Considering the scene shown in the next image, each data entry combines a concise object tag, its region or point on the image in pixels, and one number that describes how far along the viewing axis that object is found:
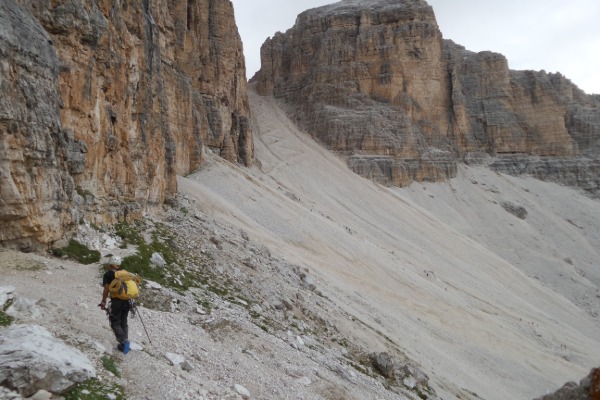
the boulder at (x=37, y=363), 5.75
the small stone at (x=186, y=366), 8.40
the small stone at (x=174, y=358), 8.36
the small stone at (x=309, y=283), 21.62
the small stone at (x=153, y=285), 12.04
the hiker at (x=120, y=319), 7.88
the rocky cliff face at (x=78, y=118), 11.16
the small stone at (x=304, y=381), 10.34
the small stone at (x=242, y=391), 8.46
